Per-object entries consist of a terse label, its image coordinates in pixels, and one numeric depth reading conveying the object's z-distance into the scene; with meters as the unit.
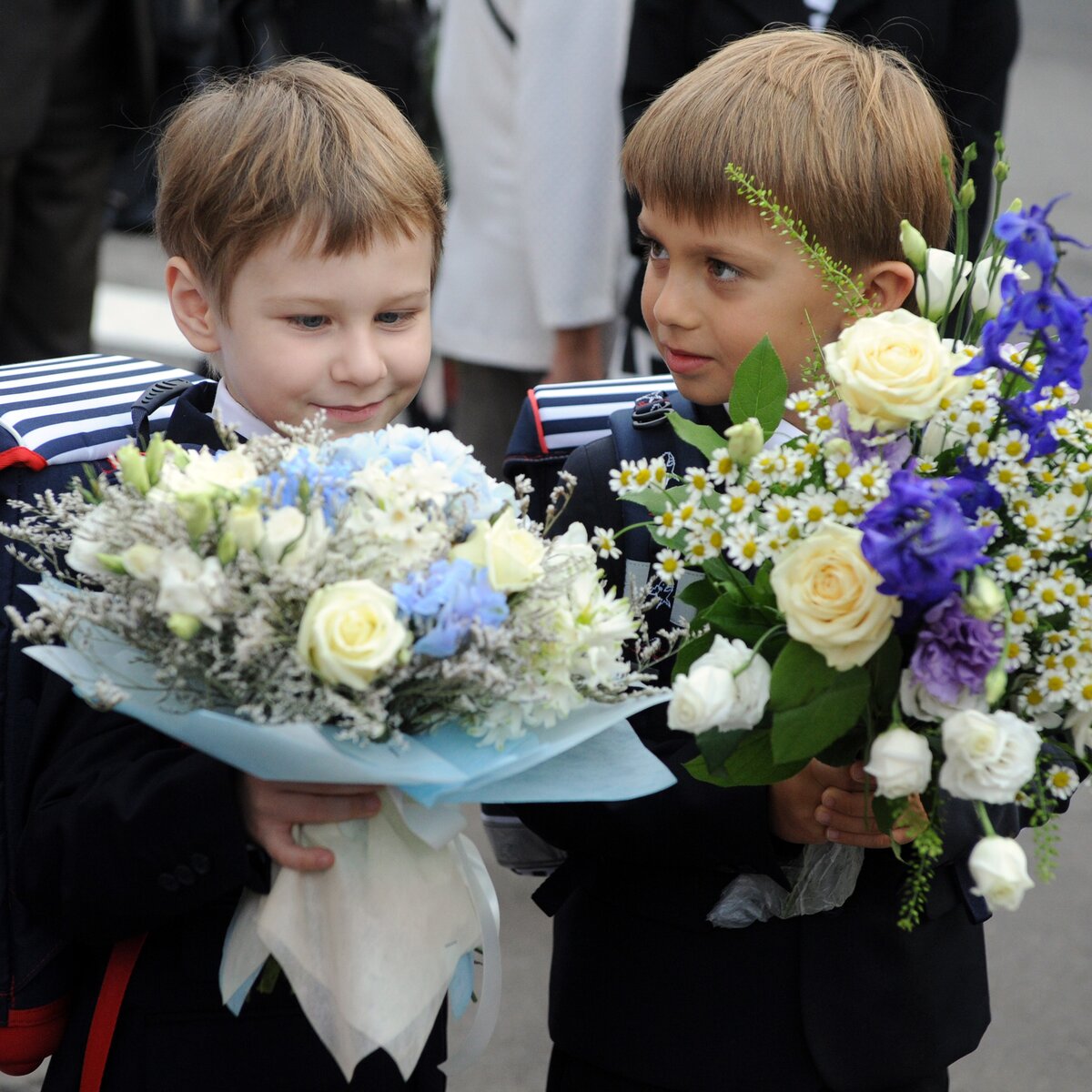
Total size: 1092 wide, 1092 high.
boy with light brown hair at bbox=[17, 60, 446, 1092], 1.60
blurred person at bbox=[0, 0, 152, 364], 4.50
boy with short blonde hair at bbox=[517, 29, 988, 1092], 1.89
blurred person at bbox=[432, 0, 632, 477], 3.67
